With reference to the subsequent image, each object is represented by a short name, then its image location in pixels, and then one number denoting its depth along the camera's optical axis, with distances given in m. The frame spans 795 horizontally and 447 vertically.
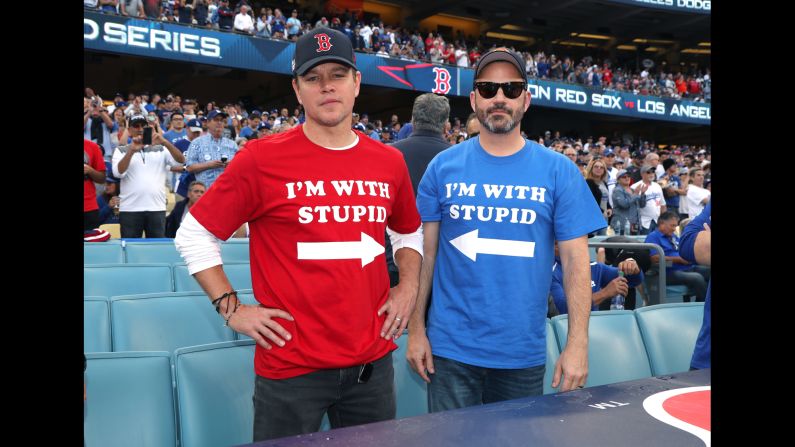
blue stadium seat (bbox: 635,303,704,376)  2.49
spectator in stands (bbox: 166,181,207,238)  5.46
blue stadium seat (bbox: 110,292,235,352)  2.39
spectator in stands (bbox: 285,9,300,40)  17.34
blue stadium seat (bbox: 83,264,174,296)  3.12
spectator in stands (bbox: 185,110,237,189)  5.66
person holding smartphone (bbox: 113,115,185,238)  5.54
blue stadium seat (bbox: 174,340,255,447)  1.77
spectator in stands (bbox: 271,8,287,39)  17.00
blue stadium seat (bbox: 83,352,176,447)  1.71
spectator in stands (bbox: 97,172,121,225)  5.81
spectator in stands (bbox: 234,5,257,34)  16.02
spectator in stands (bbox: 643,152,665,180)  9.12
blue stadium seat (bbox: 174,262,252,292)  3.38
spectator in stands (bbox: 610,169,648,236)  7.88
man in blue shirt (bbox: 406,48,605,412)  1.78
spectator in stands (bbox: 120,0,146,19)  13.66
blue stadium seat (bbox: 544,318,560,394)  2.27
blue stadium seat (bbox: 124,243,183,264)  4.27
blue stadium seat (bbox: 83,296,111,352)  2.37
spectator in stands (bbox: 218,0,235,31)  15.73
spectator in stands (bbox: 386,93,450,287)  3.06
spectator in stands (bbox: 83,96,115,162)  8.77
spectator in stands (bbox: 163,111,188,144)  8.25
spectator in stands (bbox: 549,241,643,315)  3.15
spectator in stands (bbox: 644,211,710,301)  5.20
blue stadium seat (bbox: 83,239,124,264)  4.11
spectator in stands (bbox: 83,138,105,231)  4.77
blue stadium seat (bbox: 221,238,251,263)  4.46
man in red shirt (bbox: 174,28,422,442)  1.54
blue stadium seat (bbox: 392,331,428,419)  2.12
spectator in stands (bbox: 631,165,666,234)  8.20
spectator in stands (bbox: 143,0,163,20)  14.09
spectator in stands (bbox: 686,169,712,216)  8.04
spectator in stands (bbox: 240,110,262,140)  11.08
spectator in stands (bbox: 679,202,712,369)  1.73
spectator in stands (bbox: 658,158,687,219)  9.55
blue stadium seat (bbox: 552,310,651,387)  2.37
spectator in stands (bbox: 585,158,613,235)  7.30
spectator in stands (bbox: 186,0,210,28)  15.26
